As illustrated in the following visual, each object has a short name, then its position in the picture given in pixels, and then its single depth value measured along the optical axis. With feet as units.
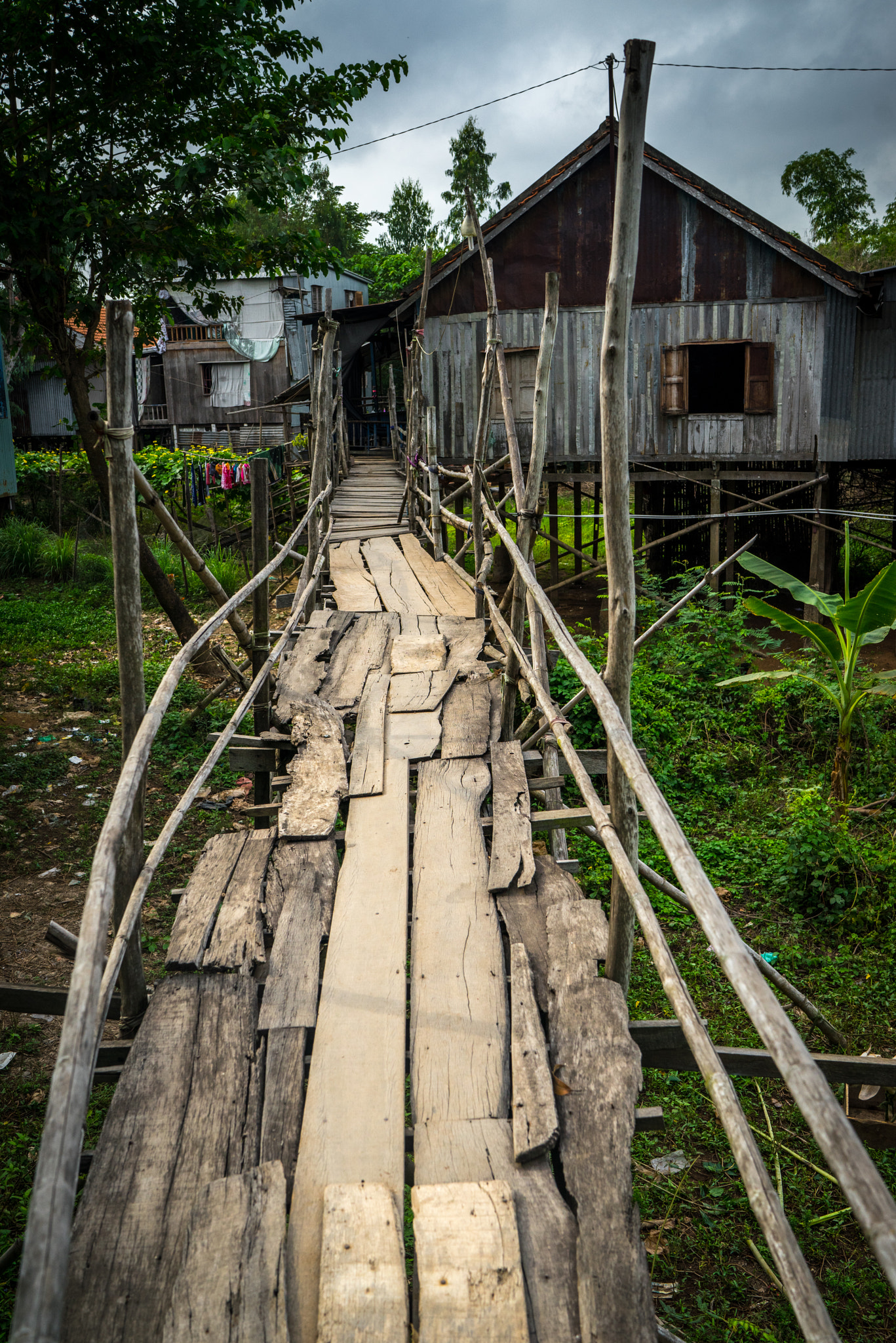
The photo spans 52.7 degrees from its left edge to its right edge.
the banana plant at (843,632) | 19.10
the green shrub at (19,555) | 41.50
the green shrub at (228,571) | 38.04
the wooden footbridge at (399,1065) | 5.08
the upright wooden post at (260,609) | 17.16
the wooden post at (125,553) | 8.77
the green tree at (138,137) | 19.65
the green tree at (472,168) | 106.42
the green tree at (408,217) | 129.08
